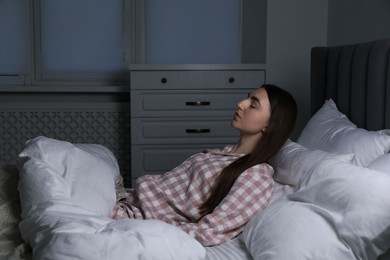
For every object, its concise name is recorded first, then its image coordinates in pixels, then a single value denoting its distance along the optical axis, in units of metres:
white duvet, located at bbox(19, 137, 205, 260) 0.98
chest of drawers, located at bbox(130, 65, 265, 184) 2.92
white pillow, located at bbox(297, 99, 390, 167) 1.44
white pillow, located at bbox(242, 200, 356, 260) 1.04
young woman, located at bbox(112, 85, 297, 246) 1.24
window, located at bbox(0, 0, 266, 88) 3.38
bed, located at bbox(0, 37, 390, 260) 1.00
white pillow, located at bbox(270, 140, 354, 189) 1.31
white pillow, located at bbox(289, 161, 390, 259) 1.03
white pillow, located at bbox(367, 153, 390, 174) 1.22
